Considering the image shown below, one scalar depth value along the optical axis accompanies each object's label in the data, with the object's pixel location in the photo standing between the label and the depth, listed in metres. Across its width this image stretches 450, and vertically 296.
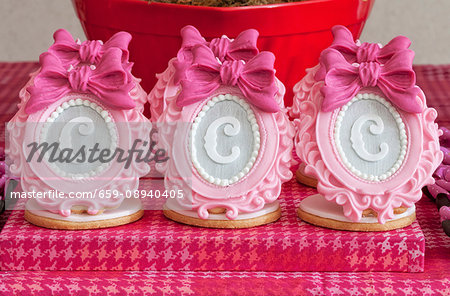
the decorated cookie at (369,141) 0.69
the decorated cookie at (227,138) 0.69
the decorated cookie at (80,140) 0.69
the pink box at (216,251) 0.68
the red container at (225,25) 0.81
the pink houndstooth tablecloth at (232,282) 0.66
